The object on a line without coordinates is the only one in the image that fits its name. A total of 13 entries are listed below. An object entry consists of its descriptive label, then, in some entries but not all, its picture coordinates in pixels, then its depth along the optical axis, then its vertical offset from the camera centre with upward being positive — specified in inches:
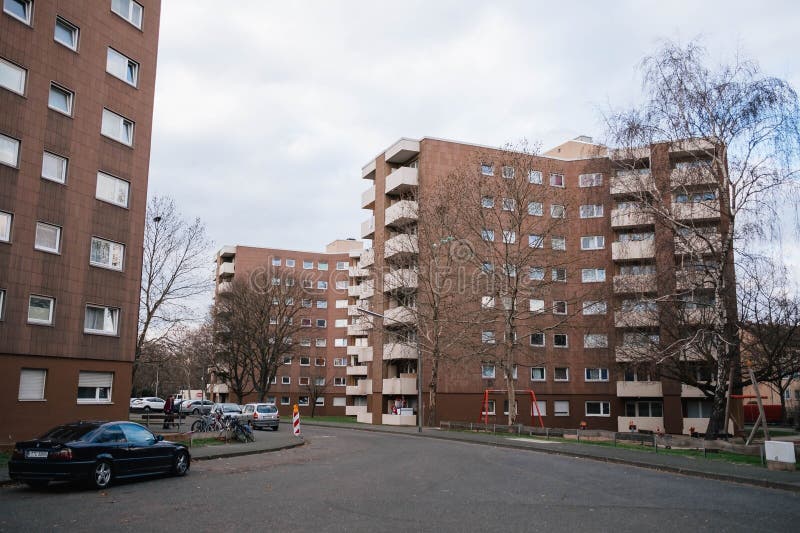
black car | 515.8 -69.4
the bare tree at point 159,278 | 1535.4 +207.6
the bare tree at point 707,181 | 1028.6 +309.1
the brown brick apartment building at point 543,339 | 1855.3 +97.4
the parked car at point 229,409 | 1864.5 -109.5
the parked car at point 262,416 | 1627.7 -110.1
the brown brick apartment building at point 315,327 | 3253.0 +220.1
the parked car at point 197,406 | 2335.6 -133.6
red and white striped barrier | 1224.2 -90.1
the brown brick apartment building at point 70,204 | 878.4 +227.7
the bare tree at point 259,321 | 2420.0 +173.9
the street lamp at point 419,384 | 1473.9 -25.4
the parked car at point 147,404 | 2618.1 -135.4
